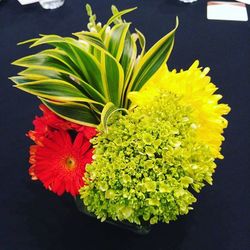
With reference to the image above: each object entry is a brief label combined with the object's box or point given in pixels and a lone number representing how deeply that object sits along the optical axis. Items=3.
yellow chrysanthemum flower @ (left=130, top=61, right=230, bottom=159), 0.67
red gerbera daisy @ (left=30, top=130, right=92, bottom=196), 0.70
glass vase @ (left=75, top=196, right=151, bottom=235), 0.79
